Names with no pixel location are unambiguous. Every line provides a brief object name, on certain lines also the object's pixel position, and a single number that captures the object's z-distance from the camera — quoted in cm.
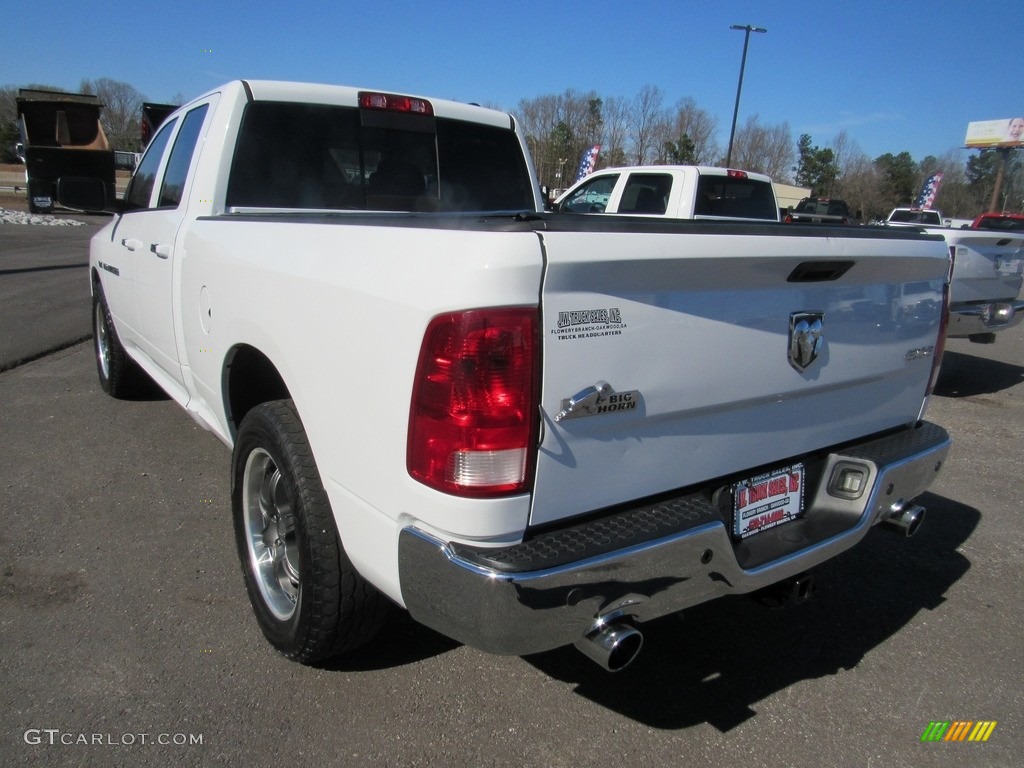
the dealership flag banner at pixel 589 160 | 2098
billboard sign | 6006
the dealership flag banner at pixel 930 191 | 3521
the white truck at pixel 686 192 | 873
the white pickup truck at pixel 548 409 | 177
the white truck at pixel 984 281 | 686
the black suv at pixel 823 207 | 2668
